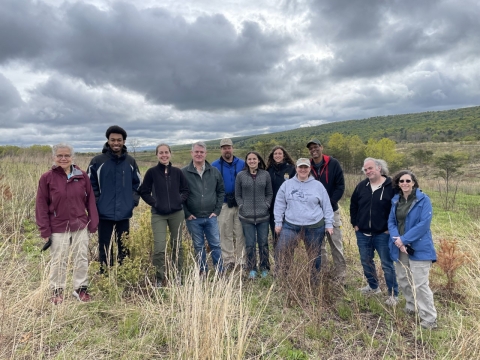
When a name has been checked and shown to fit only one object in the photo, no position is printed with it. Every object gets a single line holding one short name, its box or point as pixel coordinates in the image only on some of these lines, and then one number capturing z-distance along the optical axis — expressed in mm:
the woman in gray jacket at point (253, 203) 4590
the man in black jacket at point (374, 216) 3846
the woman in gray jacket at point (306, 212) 4160
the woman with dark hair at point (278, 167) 4812
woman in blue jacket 3361
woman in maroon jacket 3383
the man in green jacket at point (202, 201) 4480
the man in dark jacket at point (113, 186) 3848
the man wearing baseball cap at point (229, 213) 4941
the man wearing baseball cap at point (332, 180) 4562
